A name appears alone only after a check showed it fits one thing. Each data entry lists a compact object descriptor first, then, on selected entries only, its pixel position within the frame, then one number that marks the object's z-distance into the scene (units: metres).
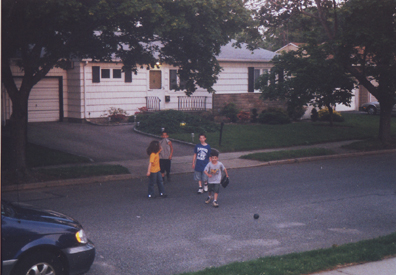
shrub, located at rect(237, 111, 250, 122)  27.77
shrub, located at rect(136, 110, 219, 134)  22.94
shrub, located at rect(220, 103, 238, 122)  27.95
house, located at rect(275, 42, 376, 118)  40.66
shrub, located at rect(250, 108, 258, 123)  28.23
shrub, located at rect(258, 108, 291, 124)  27.88
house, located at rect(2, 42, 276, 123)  25.88
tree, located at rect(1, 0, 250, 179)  12.15
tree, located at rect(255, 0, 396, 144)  17.33
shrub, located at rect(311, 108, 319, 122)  30.35
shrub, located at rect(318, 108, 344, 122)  29.90
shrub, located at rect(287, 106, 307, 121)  30.44
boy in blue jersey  11.91
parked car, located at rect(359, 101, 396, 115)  36.56
